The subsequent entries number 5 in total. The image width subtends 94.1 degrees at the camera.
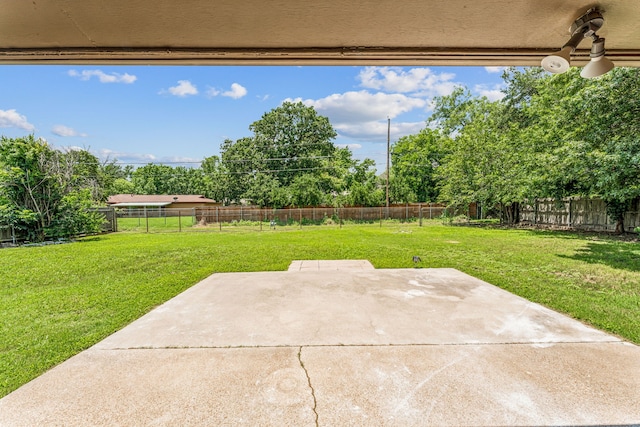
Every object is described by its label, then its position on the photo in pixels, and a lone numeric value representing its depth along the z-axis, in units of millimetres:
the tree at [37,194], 9500
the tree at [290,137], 26609
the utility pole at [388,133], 19362
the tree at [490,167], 12625
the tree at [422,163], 24547
